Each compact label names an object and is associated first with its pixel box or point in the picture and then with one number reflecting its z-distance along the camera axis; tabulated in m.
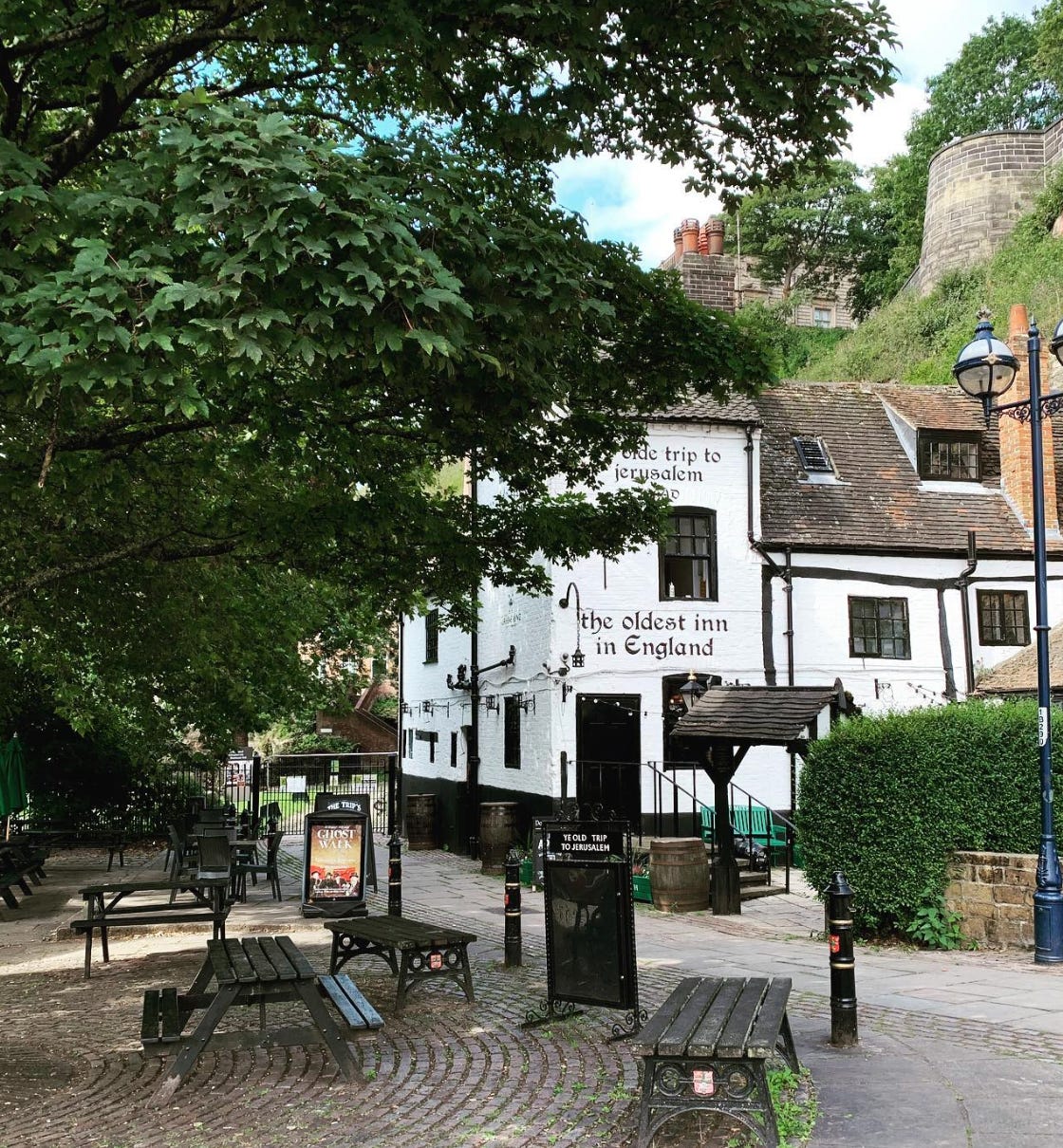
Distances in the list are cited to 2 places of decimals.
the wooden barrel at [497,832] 20.45
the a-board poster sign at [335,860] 14.32
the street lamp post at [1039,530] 10.57
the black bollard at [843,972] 7.51
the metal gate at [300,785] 24.30
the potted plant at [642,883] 15.75
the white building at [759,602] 20.59
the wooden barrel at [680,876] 14.66
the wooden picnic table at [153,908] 10.62
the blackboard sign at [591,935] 7.77
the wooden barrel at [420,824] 25.86
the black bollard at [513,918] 10.55
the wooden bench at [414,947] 8.91
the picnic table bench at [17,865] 15.38
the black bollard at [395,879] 12.23
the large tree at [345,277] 6.14
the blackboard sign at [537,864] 16.64
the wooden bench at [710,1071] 5.50
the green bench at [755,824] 19.07
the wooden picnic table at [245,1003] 6.80
